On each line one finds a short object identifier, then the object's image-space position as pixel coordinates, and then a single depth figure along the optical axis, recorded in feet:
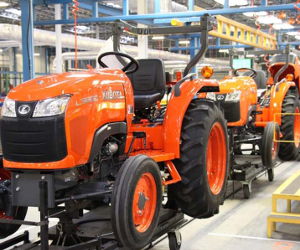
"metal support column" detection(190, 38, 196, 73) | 48.74
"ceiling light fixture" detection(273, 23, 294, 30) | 48.24
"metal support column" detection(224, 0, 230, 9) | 31.21
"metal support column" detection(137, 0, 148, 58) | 37.14
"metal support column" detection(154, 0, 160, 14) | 33.71
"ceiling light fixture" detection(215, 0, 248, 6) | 37.51
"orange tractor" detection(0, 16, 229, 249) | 9.17
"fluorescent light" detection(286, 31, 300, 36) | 61.86
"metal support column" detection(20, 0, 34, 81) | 26.21
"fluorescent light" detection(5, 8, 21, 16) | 54.04
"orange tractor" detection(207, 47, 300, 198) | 20.54
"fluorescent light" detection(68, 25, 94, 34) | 66.90
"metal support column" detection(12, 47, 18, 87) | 73.36
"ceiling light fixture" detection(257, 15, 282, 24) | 39.75
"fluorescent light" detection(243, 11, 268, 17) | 40.27
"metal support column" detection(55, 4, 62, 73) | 32.31
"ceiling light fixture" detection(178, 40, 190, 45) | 75.10
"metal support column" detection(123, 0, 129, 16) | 32.53
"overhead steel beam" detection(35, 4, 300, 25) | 28.77
